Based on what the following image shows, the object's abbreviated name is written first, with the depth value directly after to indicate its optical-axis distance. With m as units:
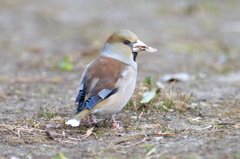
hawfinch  11.38
